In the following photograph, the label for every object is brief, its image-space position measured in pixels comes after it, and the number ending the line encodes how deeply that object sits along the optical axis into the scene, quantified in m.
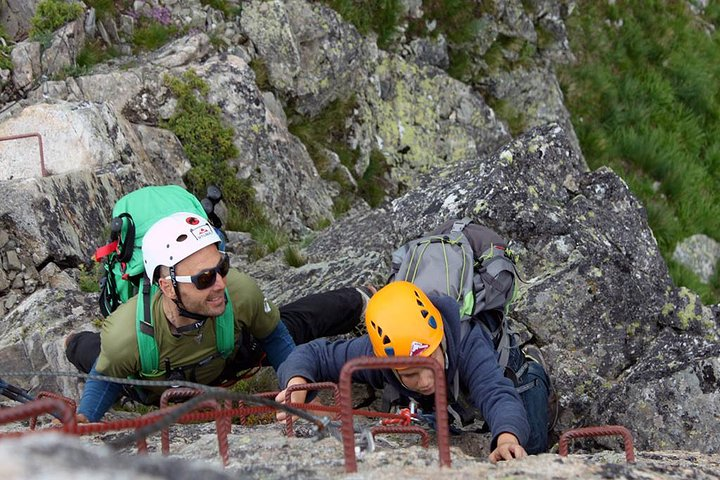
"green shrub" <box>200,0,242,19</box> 11.43
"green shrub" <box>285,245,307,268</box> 8.61
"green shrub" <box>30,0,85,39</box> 10.11
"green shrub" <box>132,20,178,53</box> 10.95
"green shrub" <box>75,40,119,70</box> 10.33
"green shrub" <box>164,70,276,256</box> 10.06
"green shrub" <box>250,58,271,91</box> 11.43
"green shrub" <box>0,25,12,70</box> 9.91
